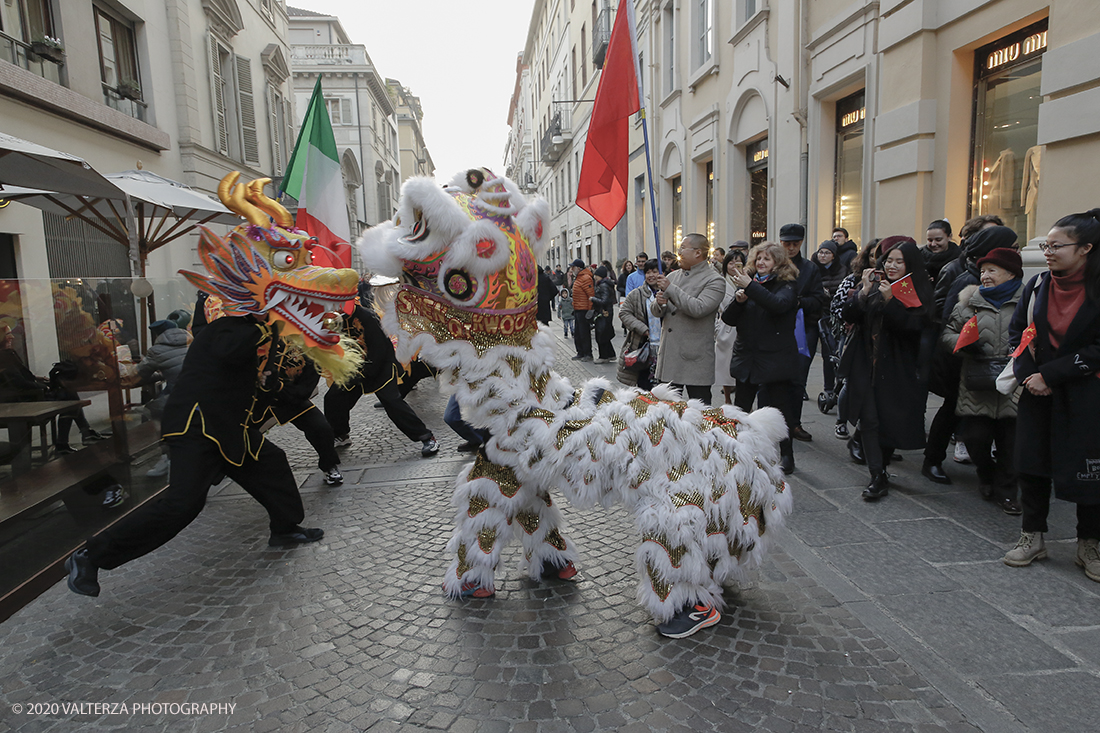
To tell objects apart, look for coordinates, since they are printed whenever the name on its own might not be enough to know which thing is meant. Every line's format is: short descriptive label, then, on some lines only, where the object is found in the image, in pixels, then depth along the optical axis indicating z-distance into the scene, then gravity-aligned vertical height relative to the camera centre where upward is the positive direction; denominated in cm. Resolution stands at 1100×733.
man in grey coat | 486 -25
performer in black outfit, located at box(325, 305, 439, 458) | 561 -85
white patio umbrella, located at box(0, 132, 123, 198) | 551 +123
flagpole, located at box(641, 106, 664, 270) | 374 +53
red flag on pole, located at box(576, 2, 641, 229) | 411 +104
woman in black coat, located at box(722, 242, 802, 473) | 457 -33
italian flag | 697 +137
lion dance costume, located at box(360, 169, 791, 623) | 268 -60
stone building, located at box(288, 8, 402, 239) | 3977 +1374
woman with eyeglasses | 302 -59
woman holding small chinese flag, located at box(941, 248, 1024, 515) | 400 -56
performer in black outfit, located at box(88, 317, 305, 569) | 319 -69
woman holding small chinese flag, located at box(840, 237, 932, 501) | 424 -67
